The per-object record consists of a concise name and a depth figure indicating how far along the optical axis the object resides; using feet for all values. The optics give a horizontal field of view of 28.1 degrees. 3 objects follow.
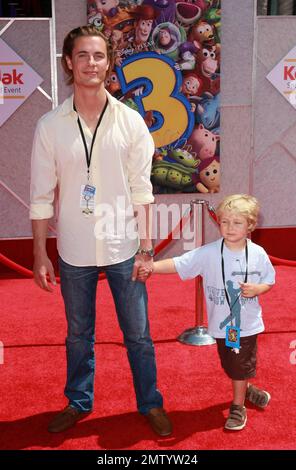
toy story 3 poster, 20.26
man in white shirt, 8.94
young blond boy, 9.64
